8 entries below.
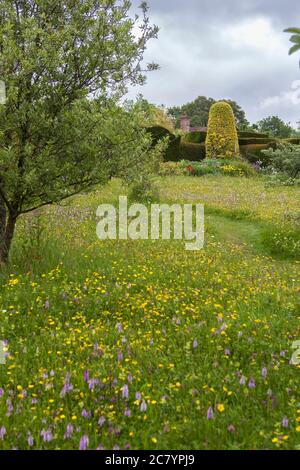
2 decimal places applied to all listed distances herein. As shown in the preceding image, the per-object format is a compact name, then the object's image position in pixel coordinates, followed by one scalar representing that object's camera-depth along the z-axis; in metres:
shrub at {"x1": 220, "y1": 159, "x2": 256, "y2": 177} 29.92
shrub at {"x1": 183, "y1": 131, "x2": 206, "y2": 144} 40.59
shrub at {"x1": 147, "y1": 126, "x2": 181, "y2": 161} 32.36
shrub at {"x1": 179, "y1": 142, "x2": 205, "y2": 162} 36.78
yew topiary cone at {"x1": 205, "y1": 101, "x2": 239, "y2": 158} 35.25
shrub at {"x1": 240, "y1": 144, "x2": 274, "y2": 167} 36.83
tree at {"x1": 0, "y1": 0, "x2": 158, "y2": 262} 7.50
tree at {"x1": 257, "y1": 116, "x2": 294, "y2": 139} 111.00
